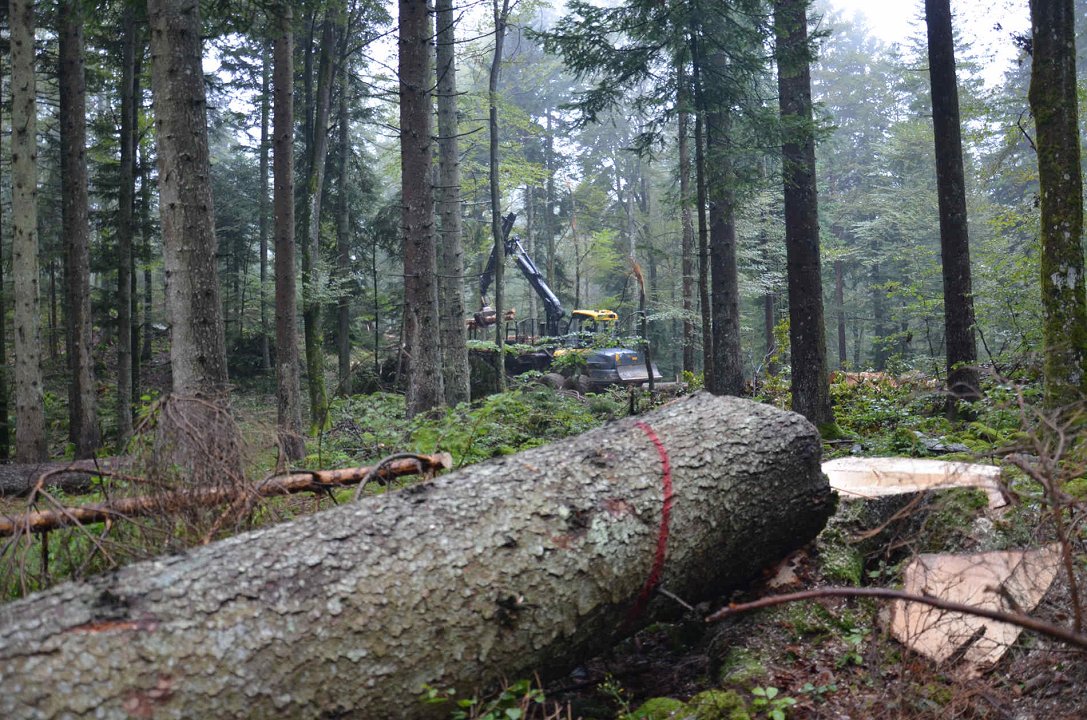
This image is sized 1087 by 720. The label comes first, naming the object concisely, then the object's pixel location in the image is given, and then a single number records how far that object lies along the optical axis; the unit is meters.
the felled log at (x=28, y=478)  7.80
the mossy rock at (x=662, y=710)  2.92
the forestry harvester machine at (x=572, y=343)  18.67
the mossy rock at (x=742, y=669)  3.23
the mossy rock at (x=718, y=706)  2.85
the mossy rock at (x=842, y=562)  4.05
